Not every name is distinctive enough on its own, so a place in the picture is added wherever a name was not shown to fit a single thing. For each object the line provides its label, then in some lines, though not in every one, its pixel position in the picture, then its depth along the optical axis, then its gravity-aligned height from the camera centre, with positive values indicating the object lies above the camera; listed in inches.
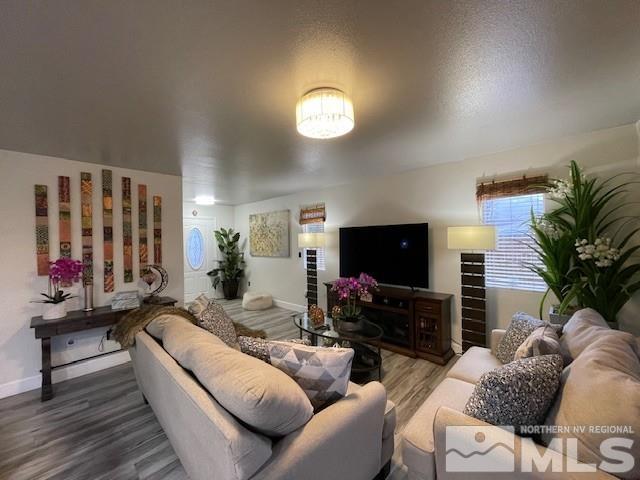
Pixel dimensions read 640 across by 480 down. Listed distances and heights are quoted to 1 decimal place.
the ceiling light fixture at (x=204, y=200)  218.7 +37.5
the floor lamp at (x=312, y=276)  197.6 -25.0
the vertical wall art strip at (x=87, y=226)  120.3 +9.0
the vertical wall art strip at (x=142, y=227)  136.9 +9.2
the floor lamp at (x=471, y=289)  113.3 -22.6
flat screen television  136.9 -7.0
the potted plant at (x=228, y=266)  257.8 -22.0
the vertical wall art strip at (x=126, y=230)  131.8 +7.5
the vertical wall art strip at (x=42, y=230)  110.3 +7.0
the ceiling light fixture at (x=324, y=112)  62.9 +30.3
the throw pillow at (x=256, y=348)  56.2 -22.2
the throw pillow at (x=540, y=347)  56.8 -23.2
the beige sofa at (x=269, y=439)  38.1 -32.0
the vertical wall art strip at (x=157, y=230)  141.9 +7.8
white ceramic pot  103.3 -24.9
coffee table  101.0 -35.6
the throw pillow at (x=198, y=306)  87.7 -20.6
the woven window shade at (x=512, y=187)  108.0 +21.3
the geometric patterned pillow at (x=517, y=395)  43.7 -25.6
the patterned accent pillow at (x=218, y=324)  84.4 -25.5
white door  248.5 -9.8
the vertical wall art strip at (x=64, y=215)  115.1 +13.5
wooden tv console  122.5 -39.1
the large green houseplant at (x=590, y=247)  86.6 -3.3
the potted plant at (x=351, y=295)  109.9 -22.2
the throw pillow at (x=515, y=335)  75.1 -27.4
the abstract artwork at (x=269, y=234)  222.2 +7.6
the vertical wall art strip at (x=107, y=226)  126.2 +9.2
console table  98.4 -30.0
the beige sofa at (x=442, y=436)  40.2 -37.1
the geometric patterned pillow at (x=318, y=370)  51.3 -24.3
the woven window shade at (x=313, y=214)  192.1 +20.3
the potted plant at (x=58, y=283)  104.7 -14.9
